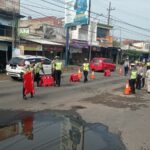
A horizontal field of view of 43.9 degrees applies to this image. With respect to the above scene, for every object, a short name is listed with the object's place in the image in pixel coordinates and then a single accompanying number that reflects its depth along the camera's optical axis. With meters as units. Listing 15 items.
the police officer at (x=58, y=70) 10.74
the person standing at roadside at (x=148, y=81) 10.24
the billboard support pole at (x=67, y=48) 21.90
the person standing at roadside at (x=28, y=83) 7.74
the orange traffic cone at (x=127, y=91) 9.79
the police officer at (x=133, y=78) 9.92
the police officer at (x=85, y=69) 12.83
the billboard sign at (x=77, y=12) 22.21
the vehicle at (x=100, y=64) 19.96
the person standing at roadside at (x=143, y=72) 11.24
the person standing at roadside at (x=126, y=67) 17.61
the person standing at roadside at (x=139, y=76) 11.03
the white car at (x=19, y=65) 12.08
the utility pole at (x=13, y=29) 17.74
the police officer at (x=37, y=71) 10.61
